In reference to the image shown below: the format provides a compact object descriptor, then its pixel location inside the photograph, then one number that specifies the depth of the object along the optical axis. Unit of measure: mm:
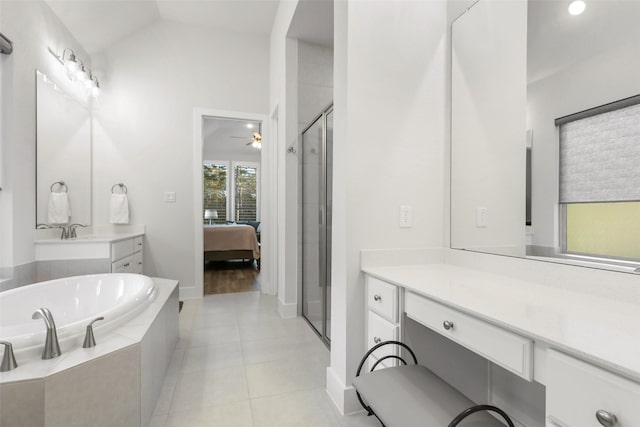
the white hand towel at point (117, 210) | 3305
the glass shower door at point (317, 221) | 2371
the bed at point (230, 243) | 5152
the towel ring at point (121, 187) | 3402
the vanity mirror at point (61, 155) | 2467
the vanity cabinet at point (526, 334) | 610
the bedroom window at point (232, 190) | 7773
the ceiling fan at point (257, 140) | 5450
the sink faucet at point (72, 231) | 2770
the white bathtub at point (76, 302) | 1469
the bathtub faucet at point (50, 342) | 1188
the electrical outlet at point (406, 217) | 1637
